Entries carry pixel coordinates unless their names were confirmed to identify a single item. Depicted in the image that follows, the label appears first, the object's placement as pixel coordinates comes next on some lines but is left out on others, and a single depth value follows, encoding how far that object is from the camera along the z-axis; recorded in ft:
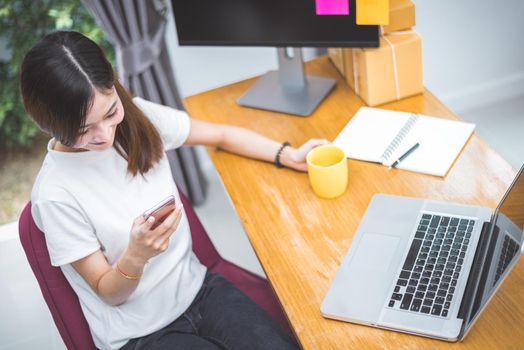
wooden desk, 3.50
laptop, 3.42
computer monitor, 5.07
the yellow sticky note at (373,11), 4.74
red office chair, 4.20
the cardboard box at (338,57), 5.83
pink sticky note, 4.94
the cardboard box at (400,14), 5.14
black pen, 4.72
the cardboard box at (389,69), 5.14
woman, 3.73
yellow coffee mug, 4.44
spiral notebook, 4.67
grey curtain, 7.04
